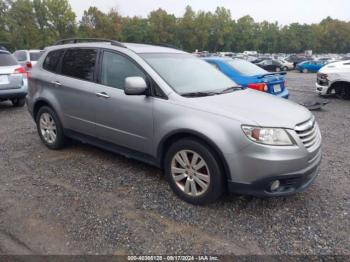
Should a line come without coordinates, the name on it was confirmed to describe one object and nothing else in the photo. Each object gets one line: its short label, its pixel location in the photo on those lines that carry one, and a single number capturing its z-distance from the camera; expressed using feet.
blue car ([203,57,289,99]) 22.09
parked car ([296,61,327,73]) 95.86
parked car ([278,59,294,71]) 104.27
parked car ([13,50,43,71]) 45.15
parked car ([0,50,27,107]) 25.88
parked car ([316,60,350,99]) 32.45
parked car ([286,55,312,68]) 116.67
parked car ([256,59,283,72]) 98.35
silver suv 10.12
